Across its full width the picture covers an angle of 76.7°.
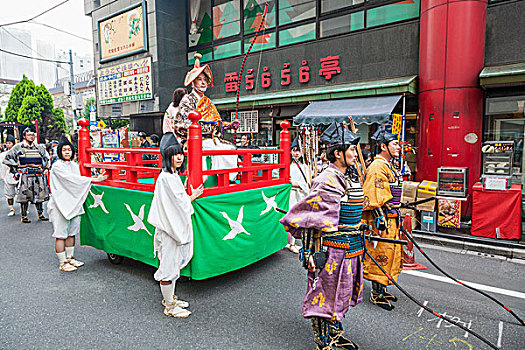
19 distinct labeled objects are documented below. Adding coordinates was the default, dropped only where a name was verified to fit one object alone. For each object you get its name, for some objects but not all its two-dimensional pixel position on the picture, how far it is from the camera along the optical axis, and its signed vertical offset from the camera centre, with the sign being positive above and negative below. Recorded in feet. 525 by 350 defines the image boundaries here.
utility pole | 63.67 +9.16
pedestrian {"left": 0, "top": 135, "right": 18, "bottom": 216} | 28.25 -3.08
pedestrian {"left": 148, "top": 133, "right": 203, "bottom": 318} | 11.42 -2.50
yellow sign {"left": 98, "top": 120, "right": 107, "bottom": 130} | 47.81 +3.38
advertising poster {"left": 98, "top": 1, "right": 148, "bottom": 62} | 46.52 +17.09
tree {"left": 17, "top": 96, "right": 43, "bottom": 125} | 88.48 +10.11
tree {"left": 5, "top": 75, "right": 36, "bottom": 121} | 91.20 +14.58
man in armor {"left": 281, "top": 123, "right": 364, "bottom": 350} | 9.08 -2.47
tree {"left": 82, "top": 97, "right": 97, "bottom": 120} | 129.59 +17.34
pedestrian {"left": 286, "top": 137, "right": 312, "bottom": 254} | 19.39 -2.42
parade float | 12.96 -2.88
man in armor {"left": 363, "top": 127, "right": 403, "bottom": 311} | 12.40 -2.62
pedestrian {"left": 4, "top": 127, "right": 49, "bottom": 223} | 26.05 -1.68
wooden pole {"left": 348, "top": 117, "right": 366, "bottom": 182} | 12.07 -0.73
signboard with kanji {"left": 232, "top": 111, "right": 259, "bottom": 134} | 40.57 +3.15
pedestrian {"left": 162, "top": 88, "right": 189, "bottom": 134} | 16.21 +1.65
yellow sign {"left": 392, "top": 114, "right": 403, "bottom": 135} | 27.45 +1.92
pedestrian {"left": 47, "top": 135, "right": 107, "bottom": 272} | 15.81 -2.50
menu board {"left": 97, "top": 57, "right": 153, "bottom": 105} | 47.19 +9.97
